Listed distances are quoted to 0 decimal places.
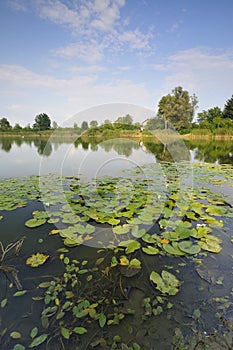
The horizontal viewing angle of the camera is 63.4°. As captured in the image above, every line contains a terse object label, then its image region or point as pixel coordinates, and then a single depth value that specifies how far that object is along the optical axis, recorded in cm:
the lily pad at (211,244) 195
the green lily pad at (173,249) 189
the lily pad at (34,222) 243
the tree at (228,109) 3069
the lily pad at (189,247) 190
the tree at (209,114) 3382
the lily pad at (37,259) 174
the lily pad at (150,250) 189
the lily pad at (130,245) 193
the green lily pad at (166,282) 146
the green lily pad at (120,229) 223
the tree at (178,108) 3086
